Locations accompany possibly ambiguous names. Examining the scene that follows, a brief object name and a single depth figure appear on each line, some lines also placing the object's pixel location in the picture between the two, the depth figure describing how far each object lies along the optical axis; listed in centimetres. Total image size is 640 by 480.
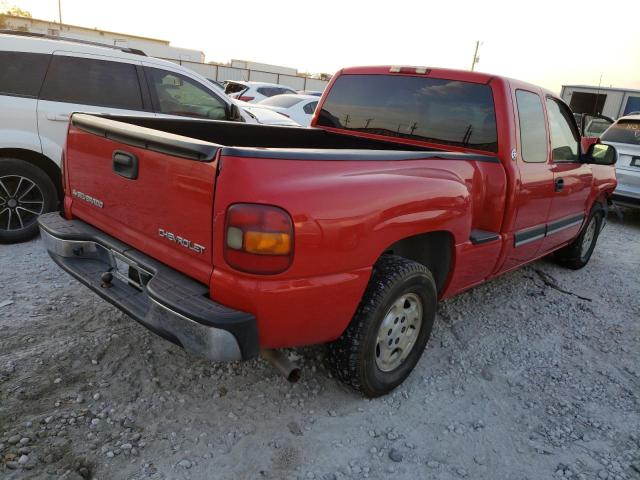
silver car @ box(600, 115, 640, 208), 799
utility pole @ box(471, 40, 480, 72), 3697
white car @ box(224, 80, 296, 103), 1398
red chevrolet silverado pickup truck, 207
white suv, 459
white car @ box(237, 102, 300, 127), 816
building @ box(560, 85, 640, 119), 1744
